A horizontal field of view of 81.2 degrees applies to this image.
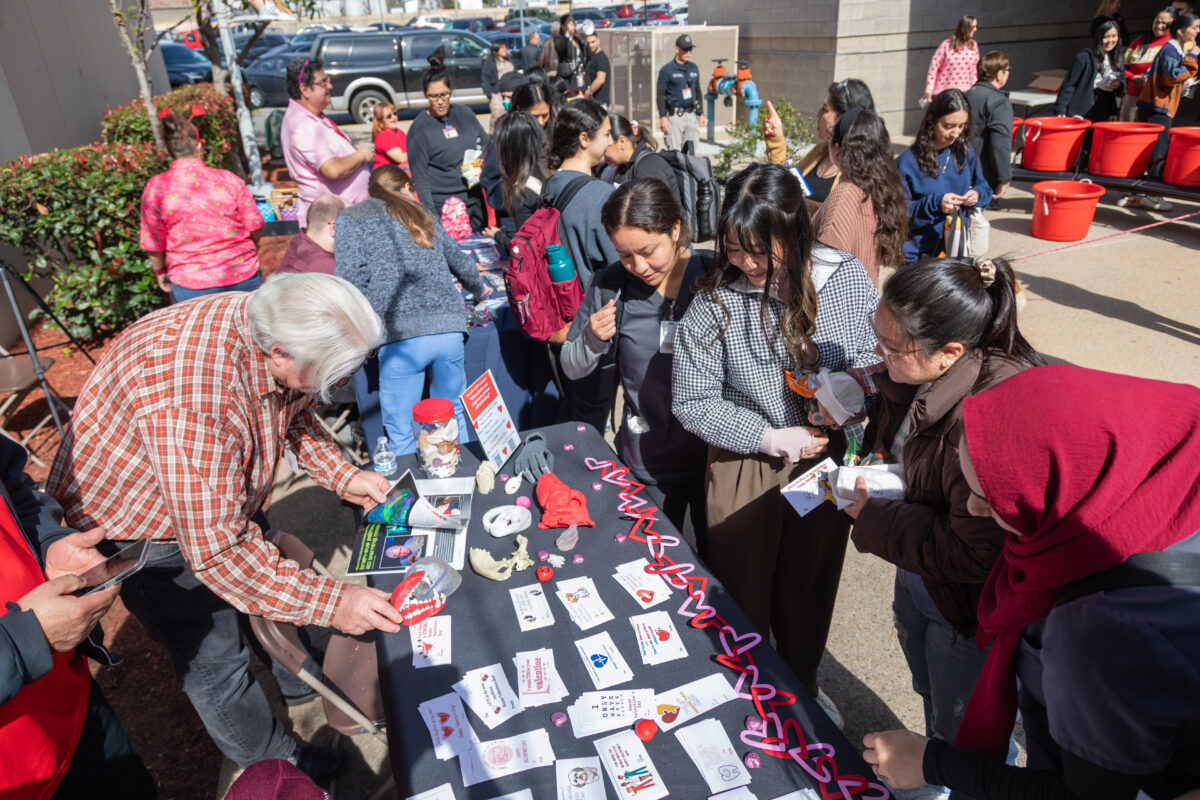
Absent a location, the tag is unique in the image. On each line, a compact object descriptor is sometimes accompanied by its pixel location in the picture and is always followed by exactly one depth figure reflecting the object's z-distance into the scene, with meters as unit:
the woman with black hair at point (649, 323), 2.42
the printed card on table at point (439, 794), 1.44
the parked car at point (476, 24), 25.38
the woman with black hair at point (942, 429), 1.61
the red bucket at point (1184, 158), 6.55
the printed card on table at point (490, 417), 2.45
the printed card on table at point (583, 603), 1.85
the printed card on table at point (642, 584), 1.90
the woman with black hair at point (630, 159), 4.01
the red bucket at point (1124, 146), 7.01
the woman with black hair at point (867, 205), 3.27
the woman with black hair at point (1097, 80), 8.10
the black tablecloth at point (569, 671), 1.46
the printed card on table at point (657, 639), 1.72
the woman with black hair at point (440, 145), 5.37
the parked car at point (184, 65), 17.67
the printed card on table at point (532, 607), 1.86
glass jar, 2.42
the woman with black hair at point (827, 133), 4.11
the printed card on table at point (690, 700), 1.57
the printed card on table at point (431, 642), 1.77
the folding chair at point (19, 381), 4.03
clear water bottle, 2.59
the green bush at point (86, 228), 5.02
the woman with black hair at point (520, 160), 4.23
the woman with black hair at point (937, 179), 4.06
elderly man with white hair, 1.70
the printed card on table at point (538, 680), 1.64
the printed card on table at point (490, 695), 1.61
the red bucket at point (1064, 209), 6.56
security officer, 9.43
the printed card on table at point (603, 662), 1.67
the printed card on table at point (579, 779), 1.43
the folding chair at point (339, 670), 1.98
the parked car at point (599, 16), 27.67
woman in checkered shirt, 2.12
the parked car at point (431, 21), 29.47
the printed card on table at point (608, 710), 1.56
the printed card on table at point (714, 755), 1.43
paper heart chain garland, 1.41
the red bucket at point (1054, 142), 7.46
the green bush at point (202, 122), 7.57
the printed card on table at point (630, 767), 1.42
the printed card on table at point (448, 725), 1.54
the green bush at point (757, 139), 8.20
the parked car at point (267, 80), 15.91
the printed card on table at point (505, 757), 1.49
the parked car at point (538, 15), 28.83
